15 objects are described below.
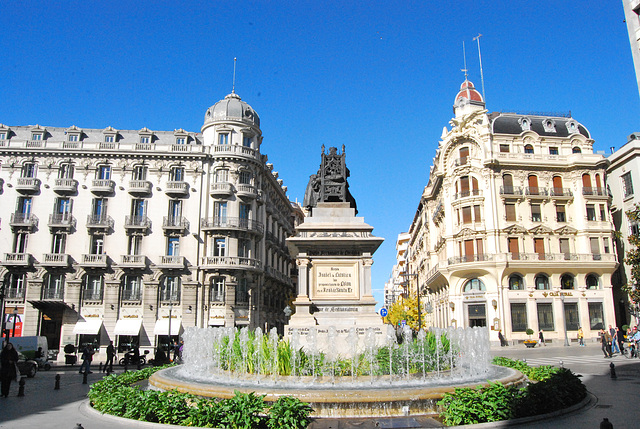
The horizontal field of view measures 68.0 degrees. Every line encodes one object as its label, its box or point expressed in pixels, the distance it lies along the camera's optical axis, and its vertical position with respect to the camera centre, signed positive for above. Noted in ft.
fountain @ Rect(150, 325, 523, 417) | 29.89 -4.56
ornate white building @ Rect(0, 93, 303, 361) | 131.75 +23.72
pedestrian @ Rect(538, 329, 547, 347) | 130.41 -7.05
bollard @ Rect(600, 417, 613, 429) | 20.15 -4.75
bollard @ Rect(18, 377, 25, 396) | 45.98 -6.81
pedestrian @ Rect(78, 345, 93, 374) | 62.03 -5.52
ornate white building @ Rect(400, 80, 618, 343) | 138.92 +24.77
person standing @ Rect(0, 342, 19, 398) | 44.93 -4.74
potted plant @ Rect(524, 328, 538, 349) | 127.76 -8.16
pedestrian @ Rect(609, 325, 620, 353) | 99.60 -6.33
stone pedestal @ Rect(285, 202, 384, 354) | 47.65 +4.16
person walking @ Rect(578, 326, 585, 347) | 127.71 -7.06
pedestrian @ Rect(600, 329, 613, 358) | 85.50 -6.09
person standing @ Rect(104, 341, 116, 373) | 74.43 -6.10
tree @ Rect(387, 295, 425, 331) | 161.79 -0.93
